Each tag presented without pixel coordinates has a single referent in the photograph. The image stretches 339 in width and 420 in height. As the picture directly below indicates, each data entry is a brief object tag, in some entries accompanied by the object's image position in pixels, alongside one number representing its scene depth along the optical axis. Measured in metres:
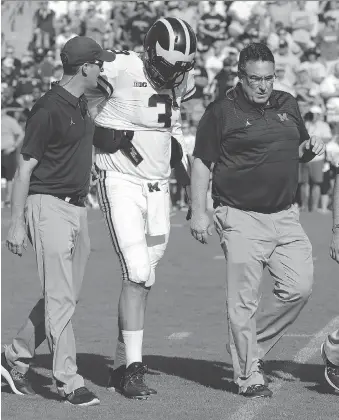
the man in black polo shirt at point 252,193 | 13.59
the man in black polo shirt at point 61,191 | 12.98
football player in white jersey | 13.84
